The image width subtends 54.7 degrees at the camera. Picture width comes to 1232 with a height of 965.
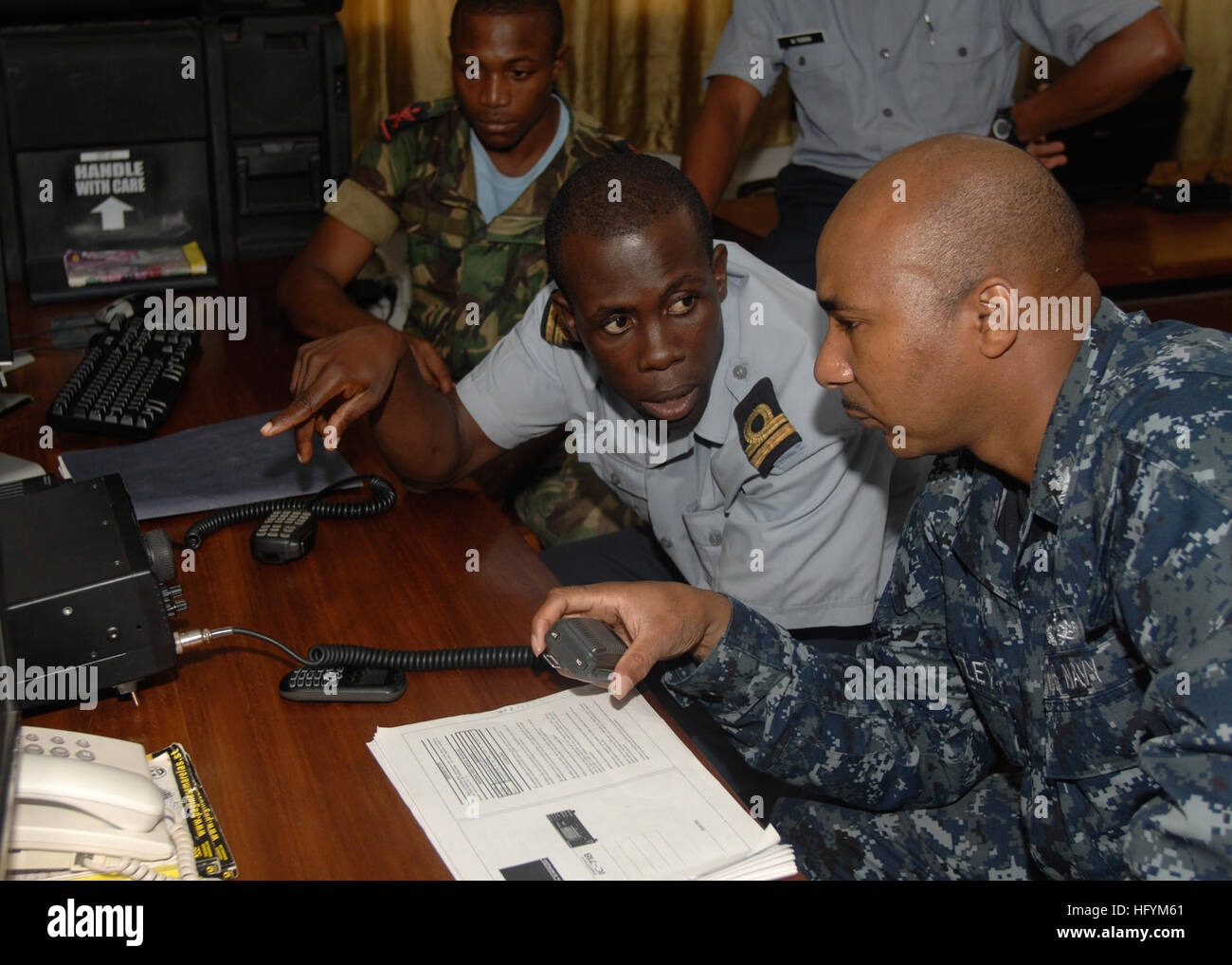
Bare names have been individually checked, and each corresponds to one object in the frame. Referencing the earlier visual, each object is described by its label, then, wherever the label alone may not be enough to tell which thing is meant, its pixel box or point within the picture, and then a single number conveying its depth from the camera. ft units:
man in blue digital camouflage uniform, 2.86
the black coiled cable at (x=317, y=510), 4.64
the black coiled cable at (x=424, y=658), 3.88
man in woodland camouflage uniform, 7.21
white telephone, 2.84
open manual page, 3.09
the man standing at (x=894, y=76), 8.07
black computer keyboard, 5.40
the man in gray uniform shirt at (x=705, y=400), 4.57
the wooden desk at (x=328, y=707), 3.23
